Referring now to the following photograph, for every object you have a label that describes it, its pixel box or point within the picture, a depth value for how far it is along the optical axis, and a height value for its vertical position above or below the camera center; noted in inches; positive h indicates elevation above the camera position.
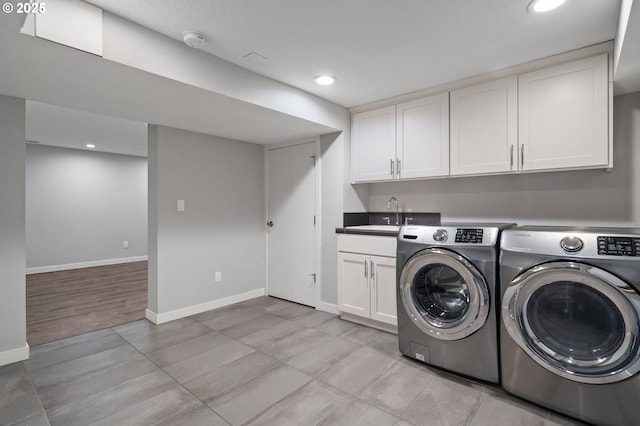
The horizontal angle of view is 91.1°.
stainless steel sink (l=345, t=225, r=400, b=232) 117.0 -6.2
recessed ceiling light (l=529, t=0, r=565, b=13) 64.2 +43.0
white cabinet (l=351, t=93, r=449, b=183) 110.3 +27.0
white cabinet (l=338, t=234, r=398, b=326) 109.7 -24.2
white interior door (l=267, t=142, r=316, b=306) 144.2 -4.9
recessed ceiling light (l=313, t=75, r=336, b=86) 100.8 +43.3
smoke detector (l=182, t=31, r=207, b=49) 74.6 +41.9
